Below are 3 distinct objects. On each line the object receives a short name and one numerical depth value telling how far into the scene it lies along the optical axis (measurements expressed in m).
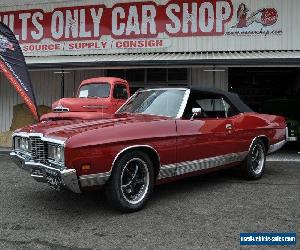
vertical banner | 11.28
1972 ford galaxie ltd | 4.22
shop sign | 13.64
